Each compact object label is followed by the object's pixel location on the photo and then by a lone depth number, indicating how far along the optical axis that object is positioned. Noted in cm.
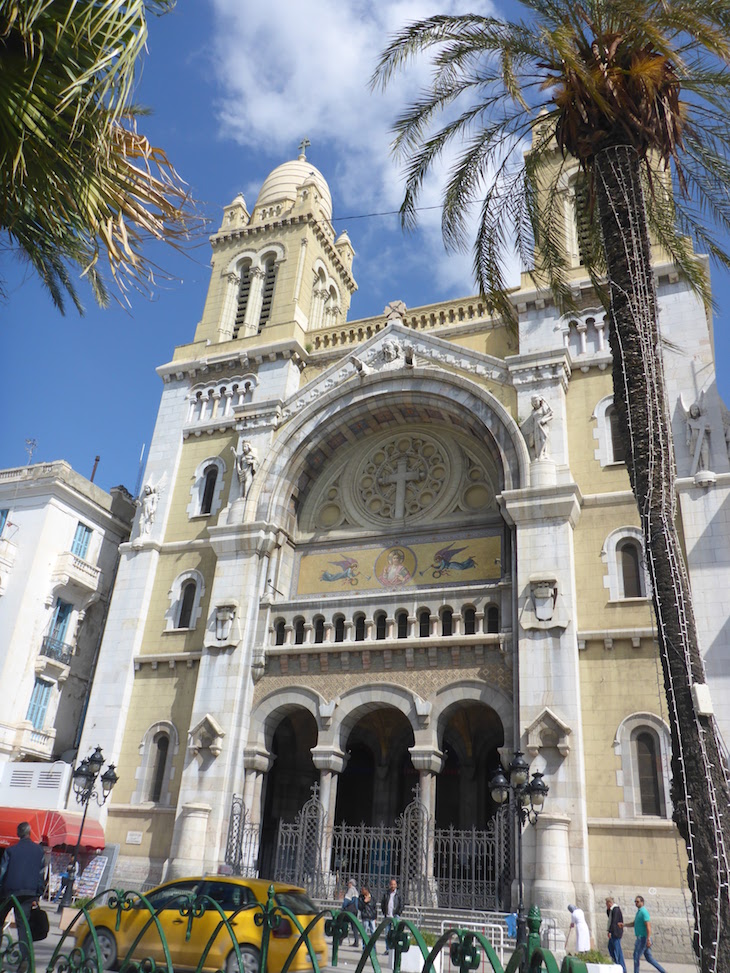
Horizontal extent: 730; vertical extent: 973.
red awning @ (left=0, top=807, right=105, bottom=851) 2175
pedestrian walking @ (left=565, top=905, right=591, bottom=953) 1491
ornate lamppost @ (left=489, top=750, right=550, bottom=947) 1530
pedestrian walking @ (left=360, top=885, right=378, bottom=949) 1692
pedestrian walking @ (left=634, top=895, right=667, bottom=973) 1459
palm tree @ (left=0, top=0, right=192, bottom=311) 586
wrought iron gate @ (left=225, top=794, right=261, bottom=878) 2061
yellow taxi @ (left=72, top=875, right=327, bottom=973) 1067
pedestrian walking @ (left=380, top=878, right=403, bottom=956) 1748
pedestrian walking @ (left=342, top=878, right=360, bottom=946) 1692
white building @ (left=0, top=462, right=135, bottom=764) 2566
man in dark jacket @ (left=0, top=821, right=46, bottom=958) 802
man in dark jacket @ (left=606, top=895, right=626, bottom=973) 1496
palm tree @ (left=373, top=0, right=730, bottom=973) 910
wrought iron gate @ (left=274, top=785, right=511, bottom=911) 1853
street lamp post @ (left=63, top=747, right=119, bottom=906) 1827
